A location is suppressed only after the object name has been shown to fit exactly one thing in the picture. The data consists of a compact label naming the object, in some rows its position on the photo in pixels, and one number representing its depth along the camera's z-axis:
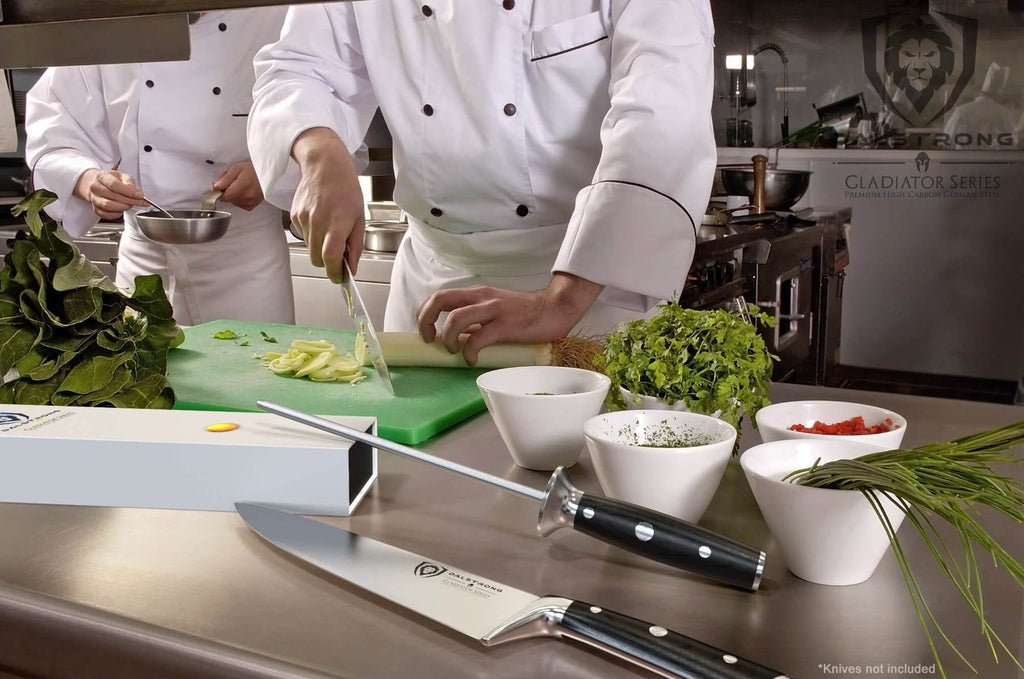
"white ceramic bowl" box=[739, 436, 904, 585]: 0.59
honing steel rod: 0.61
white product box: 0.77
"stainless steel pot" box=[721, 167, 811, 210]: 2.79
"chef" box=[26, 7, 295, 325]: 2.32
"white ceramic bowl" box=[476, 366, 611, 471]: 0.82
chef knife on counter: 0.52
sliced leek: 1.16
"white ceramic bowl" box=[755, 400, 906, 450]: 0.74
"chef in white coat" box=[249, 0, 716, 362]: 1.28
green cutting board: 1.01
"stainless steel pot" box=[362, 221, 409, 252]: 2.59
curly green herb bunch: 0.81
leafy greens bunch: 1.00
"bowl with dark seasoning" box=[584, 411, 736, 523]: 0.68
